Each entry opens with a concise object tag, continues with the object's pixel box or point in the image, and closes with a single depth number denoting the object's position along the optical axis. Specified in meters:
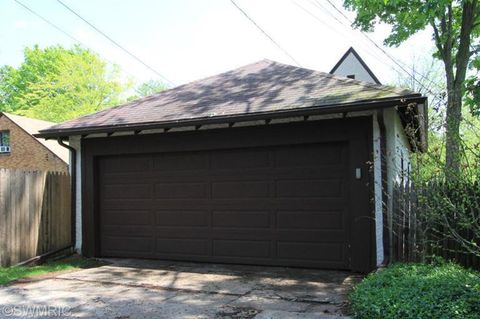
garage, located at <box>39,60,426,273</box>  7.61
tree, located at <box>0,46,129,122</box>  34.62
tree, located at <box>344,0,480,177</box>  11.72
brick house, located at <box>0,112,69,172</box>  22.30
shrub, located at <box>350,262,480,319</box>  4.45
